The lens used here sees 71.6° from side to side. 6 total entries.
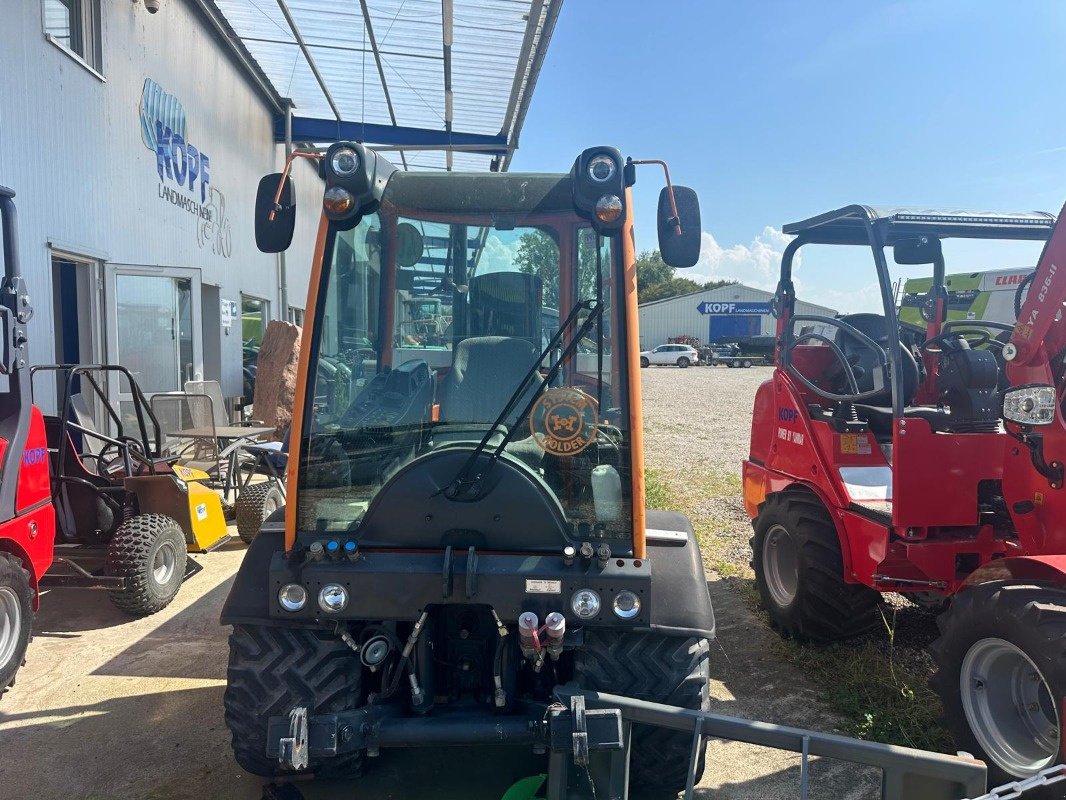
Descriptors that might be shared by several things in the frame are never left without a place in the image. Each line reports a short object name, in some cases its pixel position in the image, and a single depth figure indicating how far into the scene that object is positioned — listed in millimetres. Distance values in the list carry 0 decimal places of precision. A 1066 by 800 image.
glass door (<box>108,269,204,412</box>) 8898
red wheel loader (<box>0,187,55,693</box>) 3934
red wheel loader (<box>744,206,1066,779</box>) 2928
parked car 44188
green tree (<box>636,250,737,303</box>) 77562
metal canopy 9633
